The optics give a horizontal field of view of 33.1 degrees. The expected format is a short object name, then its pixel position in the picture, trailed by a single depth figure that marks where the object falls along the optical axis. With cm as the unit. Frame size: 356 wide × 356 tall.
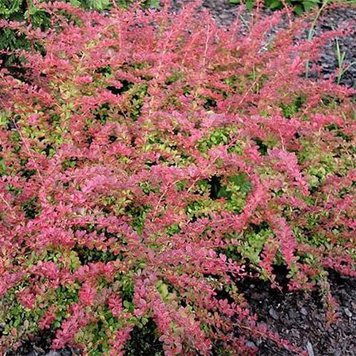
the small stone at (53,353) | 202
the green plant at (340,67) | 324
